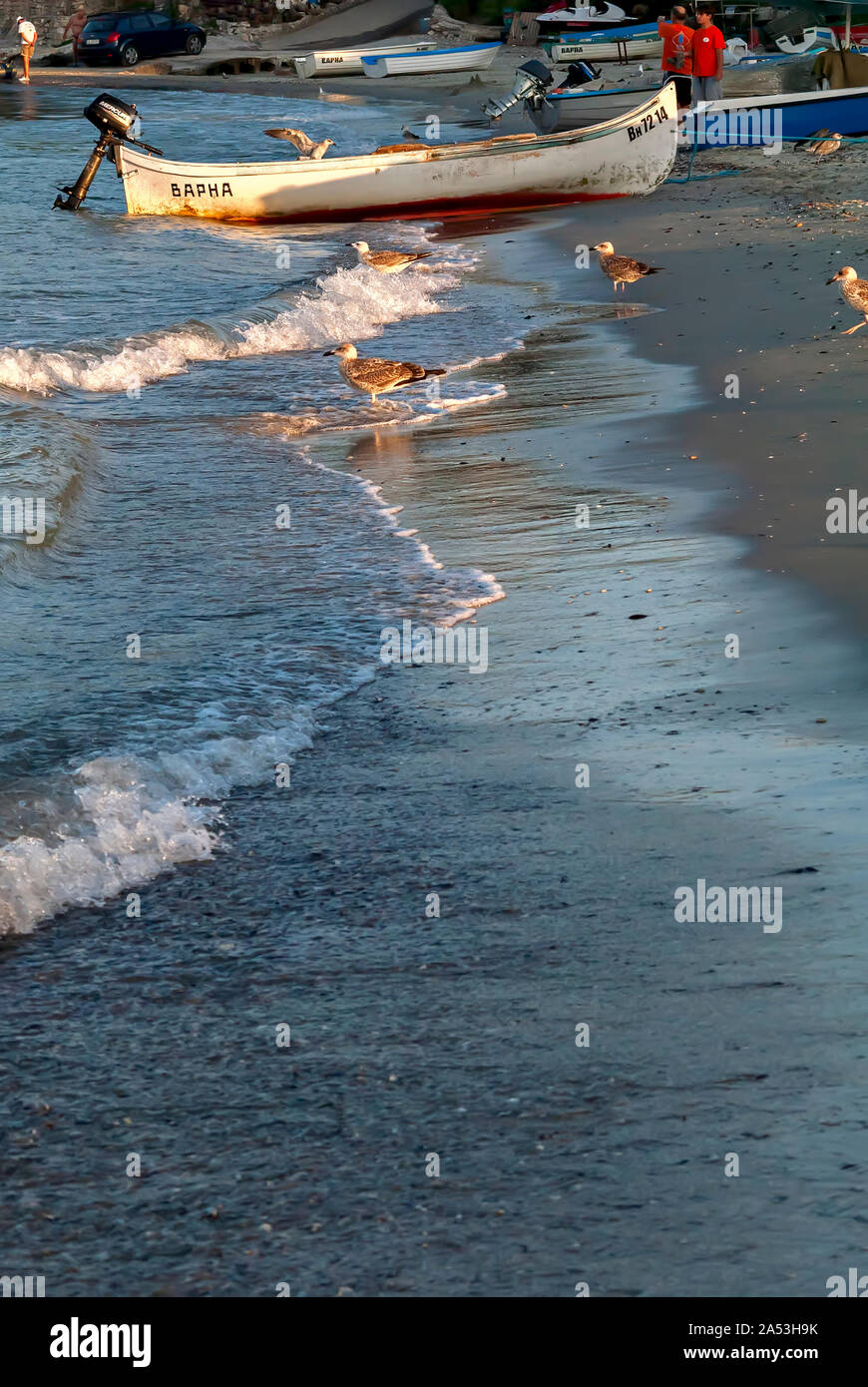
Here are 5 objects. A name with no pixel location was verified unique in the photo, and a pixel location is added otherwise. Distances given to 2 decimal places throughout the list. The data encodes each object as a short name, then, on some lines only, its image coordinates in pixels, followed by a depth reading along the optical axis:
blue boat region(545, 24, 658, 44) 43.81
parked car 62.12
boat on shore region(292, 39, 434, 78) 58.44
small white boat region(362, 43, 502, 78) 54.03
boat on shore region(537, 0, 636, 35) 52.12
